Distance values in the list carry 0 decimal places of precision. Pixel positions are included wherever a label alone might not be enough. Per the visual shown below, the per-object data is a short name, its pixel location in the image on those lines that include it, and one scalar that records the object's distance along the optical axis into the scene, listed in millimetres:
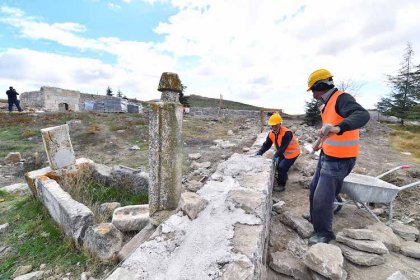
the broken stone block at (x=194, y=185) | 4623
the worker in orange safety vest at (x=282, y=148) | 4488
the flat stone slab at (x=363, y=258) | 2364
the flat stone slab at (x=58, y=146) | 5043
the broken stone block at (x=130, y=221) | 3315
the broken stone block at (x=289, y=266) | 2318
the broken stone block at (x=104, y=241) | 2914
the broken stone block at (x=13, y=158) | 8308
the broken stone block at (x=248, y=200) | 2563
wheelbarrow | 3029
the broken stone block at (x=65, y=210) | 3316
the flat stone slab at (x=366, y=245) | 2420
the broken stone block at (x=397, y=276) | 2087
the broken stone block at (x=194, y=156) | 7857
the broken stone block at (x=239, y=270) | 1699
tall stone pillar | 2648
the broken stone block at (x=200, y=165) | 6734
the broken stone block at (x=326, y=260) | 2054
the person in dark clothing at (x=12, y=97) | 16292
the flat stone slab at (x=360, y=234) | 2584
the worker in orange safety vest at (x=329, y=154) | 2656
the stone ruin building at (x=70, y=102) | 20875
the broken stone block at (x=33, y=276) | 2854
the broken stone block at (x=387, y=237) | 2674
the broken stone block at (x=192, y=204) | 2441
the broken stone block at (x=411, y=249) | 2559
